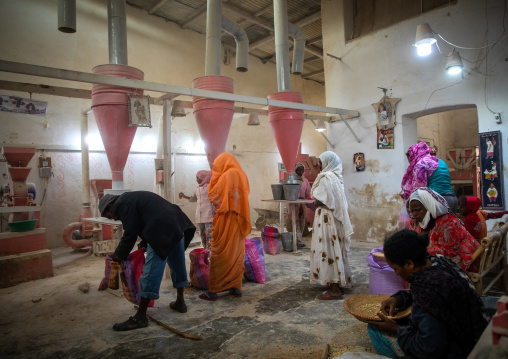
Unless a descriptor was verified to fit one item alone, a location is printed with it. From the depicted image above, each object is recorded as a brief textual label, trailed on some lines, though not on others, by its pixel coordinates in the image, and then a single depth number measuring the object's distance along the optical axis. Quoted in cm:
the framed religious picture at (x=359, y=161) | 715
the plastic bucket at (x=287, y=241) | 646
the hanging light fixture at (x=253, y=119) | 678
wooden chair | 265
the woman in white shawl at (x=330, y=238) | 376
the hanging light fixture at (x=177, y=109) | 544
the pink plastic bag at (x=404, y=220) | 404
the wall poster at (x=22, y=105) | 543
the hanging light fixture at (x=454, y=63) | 518
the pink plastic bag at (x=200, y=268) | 420
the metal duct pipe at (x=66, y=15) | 382
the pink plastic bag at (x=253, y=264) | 447
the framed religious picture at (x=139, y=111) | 427
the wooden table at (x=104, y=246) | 558
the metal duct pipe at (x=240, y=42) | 629
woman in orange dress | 383
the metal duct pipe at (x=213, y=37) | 517
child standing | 560
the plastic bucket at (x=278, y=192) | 630
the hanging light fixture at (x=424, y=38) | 506
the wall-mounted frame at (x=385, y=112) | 667
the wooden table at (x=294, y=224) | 623
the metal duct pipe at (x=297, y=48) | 712
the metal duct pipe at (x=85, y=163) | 696
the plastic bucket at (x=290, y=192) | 617
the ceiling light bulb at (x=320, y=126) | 780
